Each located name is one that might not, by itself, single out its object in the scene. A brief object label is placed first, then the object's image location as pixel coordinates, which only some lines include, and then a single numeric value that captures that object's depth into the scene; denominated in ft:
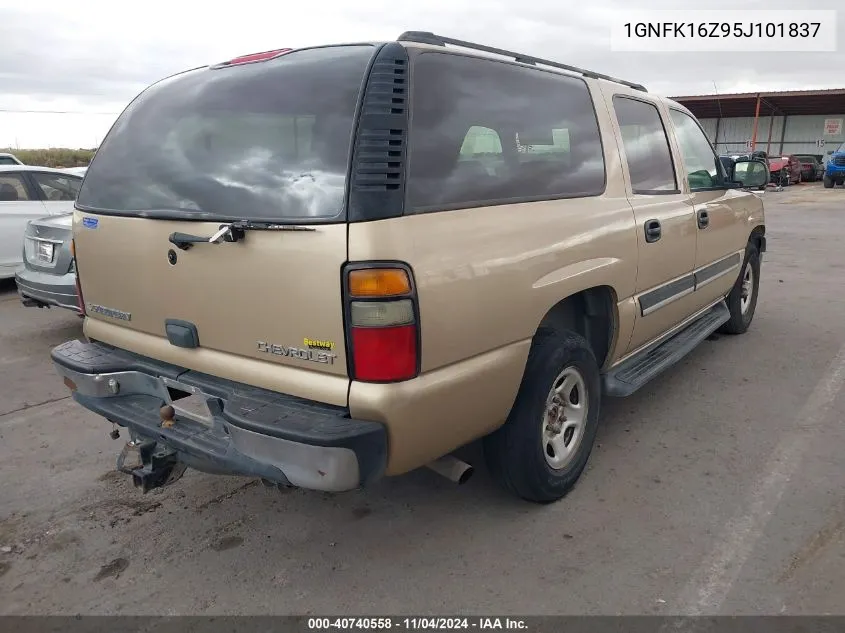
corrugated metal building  112.06
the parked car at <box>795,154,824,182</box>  103.94
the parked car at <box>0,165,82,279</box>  25.18
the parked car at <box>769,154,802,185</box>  88.07
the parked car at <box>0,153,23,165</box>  46.50
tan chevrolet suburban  7.16
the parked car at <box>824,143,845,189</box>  87.25
